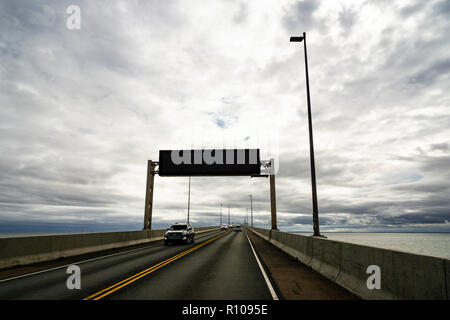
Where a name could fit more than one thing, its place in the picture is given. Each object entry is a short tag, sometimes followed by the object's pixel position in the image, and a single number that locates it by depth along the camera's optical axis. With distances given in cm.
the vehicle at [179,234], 2388
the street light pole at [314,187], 1360
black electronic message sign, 2677
